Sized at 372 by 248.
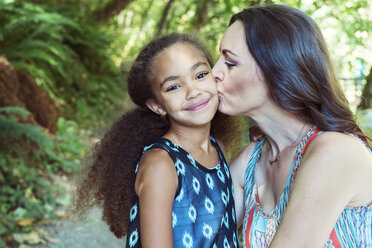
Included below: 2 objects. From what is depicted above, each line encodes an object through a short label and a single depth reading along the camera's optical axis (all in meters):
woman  1.69
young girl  1.96
